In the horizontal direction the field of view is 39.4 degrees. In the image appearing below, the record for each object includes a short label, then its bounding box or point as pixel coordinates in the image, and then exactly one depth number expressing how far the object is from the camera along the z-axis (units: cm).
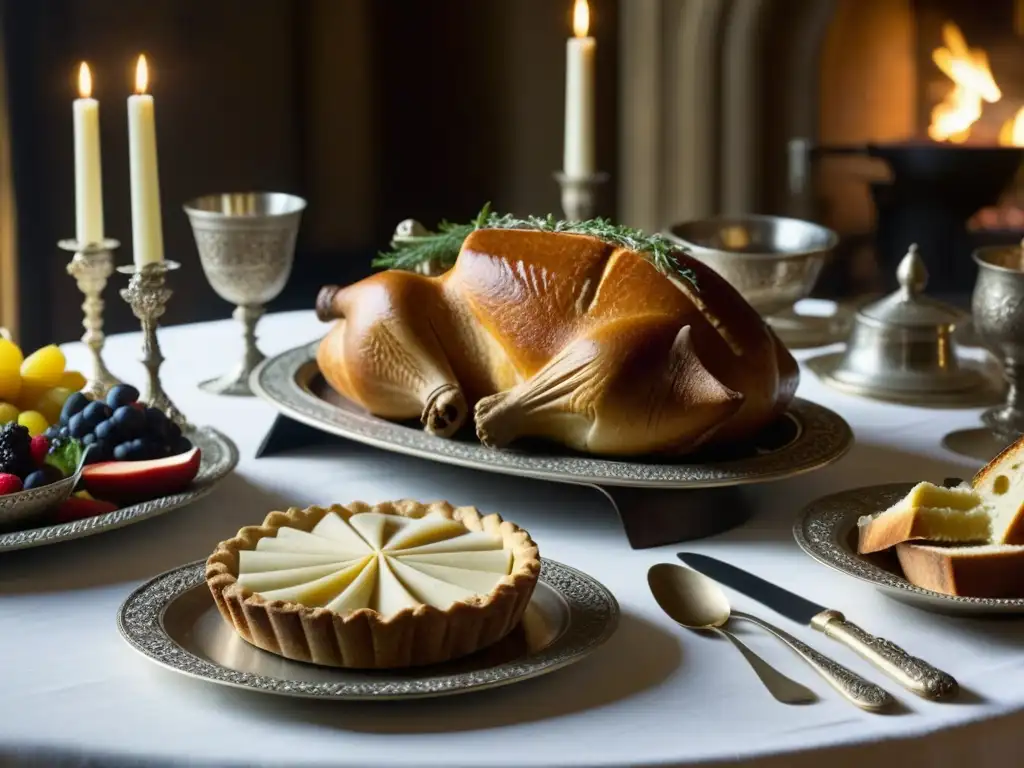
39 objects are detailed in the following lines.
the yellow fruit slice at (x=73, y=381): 169
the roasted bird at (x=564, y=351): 146
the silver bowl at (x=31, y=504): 133
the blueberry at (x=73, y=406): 154
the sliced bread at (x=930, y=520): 124
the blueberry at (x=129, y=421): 149
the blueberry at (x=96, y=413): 151
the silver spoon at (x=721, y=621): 106
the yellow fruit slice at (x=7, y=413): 158
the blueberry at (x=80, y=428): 150
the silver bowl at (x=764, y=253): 206
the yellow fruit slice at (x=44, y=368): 166
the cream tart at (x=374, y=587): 107
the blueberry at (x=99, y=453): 148
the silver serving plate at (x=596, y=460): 142
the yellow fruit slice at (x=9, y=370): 162
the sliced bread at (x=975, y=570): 120
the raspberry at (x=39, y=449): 140
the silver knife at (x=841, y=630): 107
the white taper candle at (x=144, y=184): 179
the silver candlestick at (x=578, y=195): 229
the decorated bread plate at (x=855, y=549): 118
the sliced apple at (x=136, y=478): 145
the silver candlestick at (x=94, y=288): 194
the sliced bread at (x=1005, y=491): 124
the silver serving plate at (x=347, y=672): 103
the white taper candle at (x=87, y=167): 189
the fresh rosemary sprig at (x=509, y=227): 157
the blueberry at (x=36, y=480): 137
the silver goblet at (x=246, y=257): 197
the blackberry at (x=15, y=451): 137
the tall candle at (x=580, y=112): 232
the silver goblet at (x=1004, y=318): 176
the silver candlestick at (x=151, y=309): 176
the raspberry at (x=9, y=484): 135
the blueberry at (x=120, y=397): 154
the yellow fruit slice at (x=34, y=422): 158
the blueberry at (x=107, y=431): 149
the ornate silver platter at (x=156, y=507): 132
